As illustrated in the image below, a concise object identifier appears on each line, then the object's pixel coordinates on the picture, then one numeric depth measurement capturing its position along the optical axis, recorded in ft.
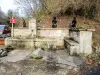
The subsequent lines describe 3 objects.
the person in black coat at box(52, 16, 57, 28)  17.26
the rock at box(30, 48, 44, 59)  10.52
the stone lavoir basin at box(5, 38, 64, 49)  14.64
